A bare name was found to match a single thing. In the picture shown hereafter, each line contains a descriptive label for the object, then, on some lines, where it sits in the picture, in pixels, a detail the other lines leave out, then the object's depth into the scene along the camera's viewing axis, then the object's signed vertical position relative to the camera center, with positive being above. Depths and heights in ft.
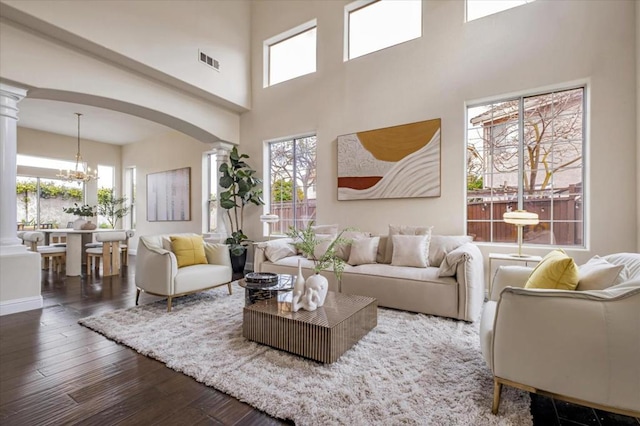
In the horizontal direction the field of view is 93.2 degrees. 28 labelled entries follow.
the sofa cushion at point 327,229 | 14.55 -0.85
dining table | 17.30 -2.35
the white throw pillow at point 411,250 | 11.45 -1.49
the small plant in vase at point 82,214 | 18.44 -0.19
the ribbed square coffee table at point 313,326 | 6.80 -2.77
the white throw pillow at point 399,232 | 12.45 -0.83
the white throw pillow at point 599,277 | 5.27 -1.16
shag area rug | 5.20 -3.44
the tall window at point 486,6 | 12.25 +8.53
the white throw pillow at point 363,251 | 12.53 -1.65
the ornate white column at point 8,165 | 10.76 +1.65
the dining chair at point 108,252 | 16.96 -2.35
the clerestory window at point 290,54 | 17.71 +9.65
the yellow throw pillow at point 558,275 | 5.51 -1.18
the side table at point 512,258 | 10.58 -1.66
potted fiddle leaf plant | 18.03 +1.17
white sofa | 9.57 -2.47
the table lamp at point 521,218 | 10.52 -0.21
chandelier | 20.95 +2.51
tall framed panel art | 24.08 +1.33
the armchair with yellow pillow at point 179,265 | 10.61 -2.08
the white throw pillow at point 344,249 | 13.41 -1.66
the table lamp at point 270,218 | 16.29 -0.35
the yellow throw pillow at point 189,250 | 11.77 -1.54
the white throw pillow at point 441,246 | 11.55 -1.30
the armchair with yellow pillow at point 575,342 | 4.22 -1.95
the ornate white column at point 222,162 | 19.47 +3.24
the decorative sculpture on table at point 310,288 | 7.75 -1.97
